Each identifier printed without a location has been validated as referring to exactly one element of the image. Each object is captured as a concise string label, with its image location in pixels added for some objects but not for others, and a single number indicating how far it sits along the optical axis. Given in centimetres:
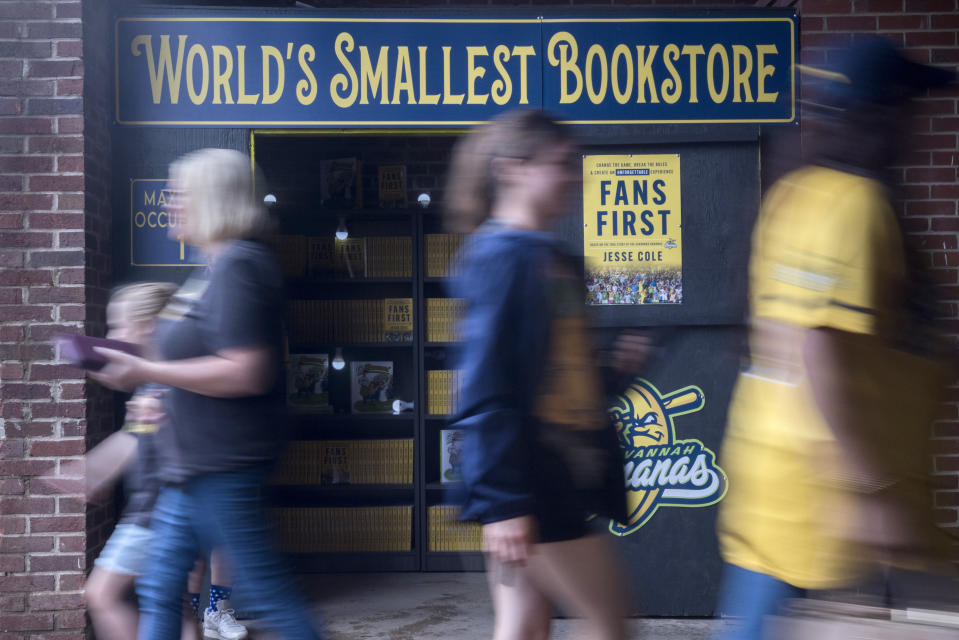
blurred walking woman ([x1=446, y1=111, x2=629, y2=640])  172
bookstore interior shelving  568
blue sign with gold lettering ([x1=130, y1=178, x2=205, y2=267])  422
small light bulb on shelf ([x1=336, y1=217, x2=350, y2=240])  576
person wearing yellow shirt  153
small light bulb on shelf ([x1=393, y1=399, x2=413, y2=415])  580
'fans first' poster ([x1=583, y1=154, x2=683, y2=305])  426
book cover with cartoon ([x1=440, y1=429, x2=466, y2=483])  577
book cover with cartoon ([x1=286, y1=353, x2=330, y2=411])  591
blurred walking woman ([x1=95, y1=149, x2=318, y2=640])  207
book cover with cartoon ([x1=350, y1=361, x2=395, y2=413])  591
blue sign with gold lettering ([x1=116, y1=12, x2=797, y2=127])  421
